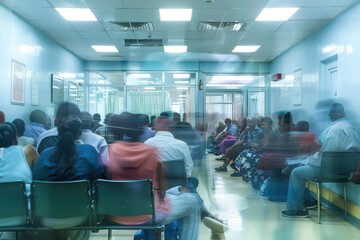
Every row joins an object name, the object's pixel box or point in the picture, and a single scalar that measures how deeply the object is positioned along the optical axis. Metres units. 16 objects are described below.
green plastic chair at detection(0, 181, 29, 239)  1.76
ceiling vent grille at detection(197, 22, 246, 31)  4.17
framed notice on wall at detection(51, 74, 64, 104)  4.36
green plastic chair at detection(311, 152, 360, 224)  2.98
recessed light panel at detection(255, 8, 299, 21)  3.69
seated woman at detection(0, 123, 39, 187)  1.90
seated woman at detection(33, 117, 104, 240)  1.81
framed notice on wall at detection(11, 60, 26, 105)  3.76
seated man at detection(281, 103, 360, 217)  3.10
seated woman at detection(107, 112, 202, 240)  1.89
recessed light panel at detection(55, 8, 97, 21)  3.84
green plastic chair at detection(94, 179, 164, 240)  1.77
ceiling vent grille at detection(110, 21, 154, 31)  4.38
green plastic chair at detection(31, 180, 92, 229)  1.75
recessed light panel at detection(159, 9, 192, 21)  3.95
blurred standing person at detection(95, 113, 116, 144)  2.07
